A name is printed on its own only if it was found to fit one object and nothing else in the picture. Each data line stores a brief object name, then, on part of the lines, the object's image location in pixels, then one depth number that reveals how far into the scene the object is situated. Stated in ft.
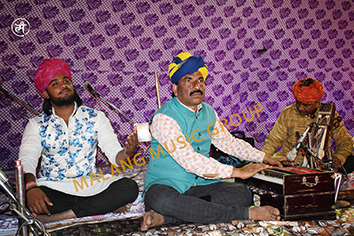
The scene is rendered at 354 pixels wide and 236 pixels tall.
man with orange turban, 10.98
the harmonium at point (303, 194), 7.11
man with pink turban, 7.87
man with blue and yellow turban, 7.07
